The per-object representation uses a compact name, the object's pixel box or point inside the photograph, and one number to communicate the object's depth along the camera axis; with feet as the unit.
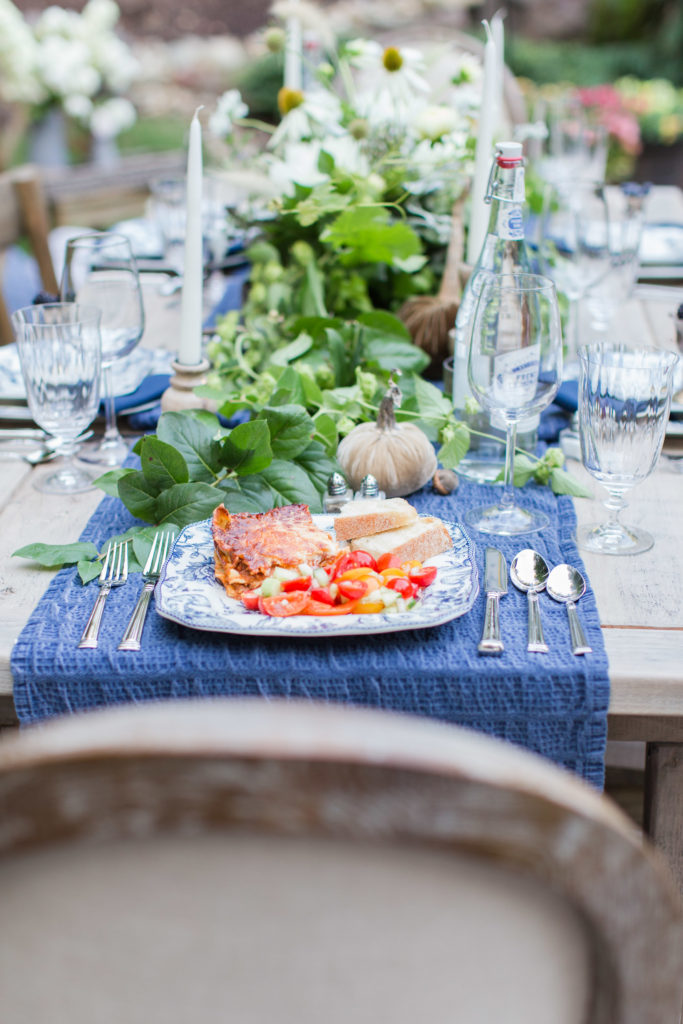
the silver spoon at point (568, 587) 2.62
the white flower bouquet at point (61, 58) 11.47
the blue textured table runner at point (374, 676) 2.34
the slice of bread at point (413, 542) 2.64
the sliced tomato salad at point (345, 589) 2.43
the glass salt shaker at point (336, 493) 3.05
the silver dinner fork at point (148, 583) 2.45
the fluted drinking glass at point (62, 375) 3.34
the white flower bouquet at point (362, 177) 4.68
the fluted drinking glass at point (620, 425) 2.82
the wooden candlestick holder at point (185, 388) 3.79
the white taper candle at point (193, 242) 3.60
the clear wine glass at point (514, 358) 2.99
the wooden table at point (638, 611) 2.37
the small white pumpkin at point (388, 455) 3.24
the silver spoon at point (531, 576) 2.56
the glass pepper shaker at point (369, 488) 3.08
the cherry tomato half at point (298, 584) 2.51
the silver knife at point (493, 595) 2.39
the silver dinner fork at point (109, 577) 2.51
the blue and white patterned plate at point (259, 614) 2.33
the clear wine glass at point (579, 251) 4.55
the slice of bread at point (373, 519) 2.73
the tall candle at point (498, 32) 4.29
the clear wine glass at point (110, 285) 4.07
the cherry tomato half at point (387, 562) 2.60
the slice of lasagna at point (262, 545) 2.54
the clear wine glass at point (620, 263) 4.69
